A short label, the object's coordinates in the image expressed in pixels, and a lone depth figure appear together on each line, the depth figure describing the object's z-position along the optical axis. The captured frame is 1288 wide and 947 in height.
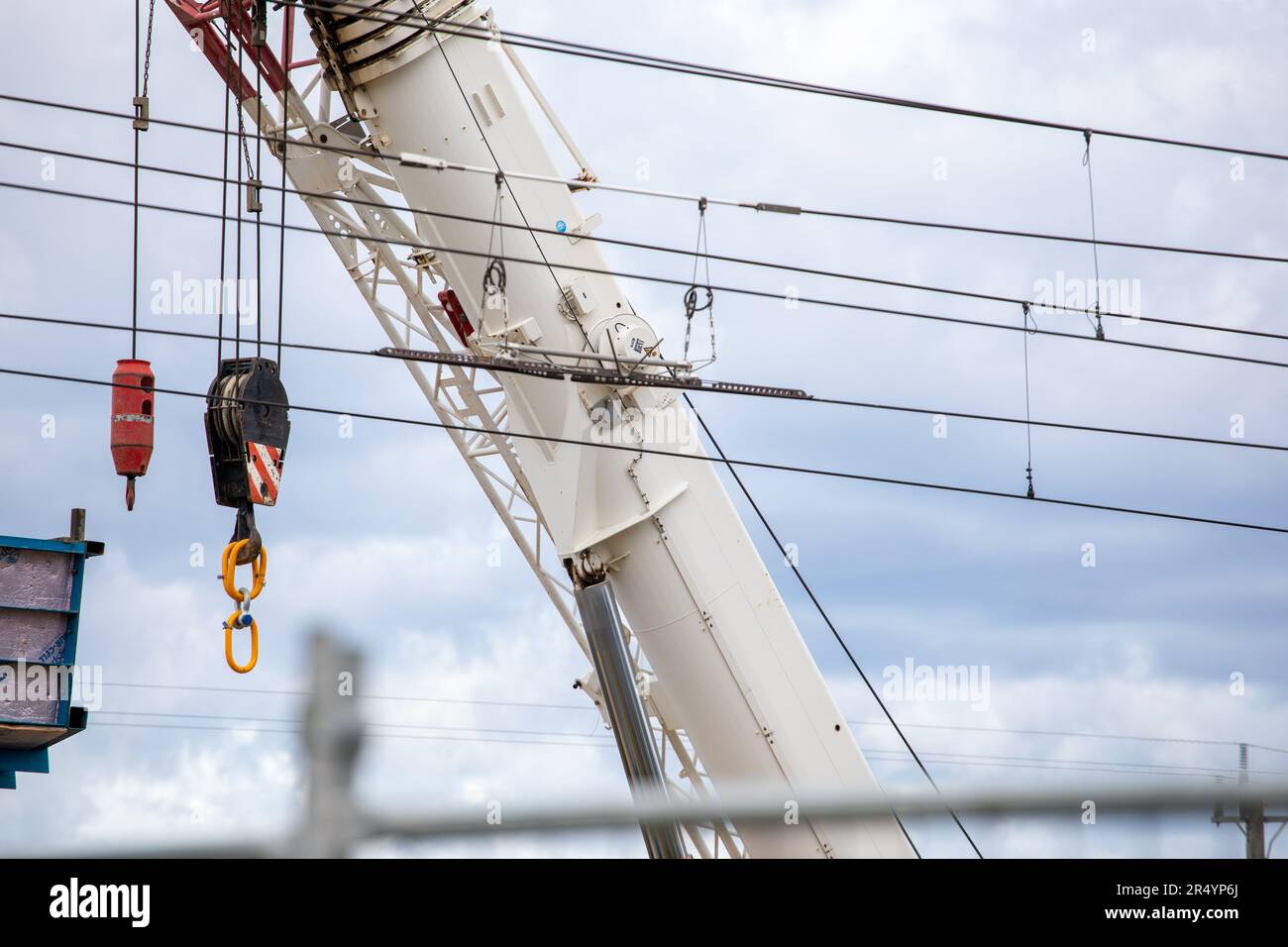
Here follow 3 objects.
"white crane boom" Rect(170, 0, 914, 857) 13.21
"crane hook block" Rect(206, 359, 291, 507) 11.45
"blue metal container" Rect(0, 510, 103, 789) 11.77
